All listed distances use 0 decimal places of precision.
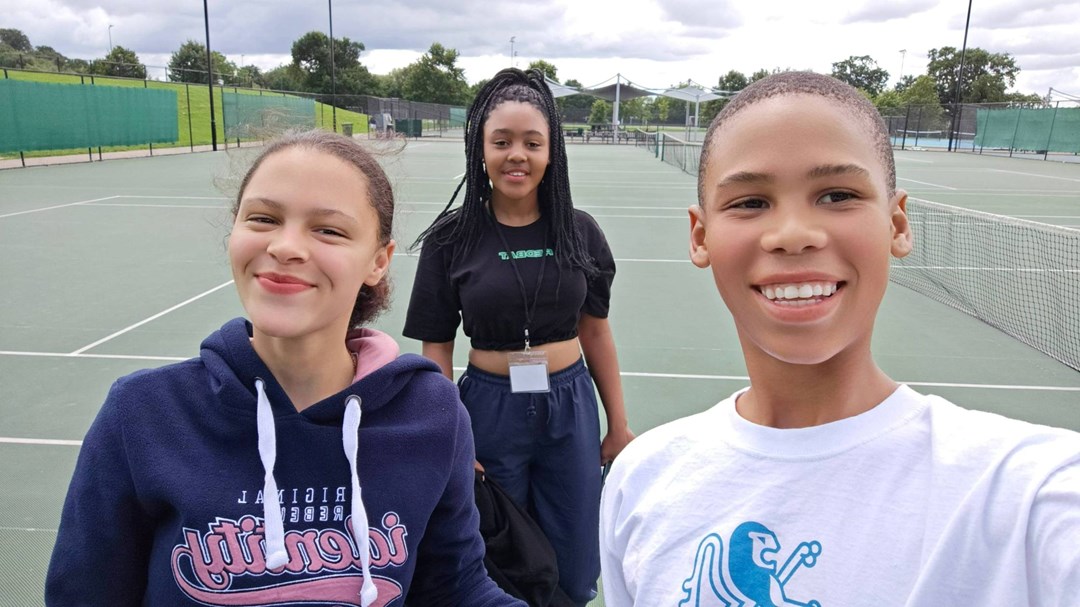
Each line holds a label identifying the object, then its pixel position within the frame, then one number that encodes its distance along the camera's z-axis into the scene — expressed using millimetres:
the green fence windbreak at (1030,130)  34156
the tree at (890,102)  49188
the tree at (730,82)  68062
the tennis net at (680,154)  24141
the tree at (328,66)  72000
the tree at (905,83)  77900
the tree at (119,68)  46131
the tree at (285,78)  75188
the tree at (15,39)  73300
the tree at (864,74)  70631
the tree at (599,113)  72125
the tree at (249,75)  68931
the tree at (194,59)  70188
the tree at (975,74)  66250
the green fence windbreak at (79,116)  20594
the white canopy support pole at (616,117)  45500
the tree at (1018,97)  63912
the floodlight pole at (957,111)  41128
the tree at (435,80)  76062
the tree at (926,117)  47438
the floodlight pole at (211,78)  30109
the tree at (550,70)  83388
